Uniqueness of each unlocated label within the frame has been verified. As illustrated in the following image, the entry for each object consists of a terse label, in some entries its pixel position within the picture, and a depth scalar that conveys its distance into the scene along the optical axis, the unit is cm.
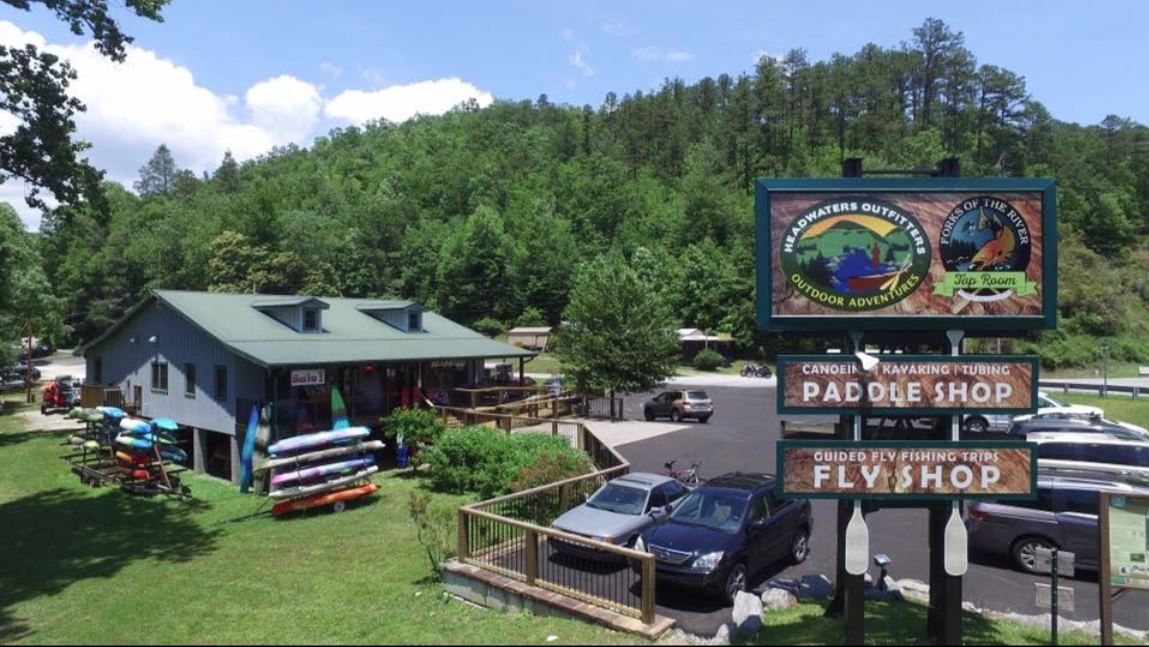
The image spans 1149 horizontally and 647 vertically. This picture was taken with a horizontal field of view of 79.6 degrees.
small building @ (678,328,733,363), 6289
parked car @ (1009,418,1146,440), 1991
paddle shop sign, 795
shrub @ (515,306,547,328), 7662
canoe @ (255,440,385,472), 1758
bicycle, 1788
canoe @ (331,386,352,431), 2186
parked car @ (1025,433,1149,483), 1648
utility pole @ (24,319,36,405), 4291
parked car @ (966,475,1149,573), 1212
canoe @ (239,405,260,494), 2061
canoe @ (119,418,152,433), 2056
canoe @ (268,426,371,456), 1795
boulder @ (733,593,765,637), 875
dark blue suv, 1041
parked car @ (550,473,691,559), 1214
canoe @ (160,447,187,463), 2120
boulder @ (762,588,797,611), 1008
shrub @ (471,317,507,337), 7694
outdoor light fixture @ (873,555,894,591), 969
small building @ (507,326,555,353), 6981
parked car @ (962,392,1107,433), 2373
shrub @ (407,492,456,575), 1216
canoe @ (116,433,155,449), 2027
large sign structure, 802
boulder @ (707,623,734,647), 858
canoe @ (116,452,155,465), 2055
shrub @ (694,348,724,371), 6006
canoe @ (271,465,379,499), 1738
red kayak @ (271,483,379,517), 1753
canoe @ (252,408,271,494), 2006
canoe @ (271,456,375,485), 1755
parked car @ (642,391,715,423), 2998
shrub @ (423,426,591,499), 1603
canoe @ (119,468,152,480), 2028
